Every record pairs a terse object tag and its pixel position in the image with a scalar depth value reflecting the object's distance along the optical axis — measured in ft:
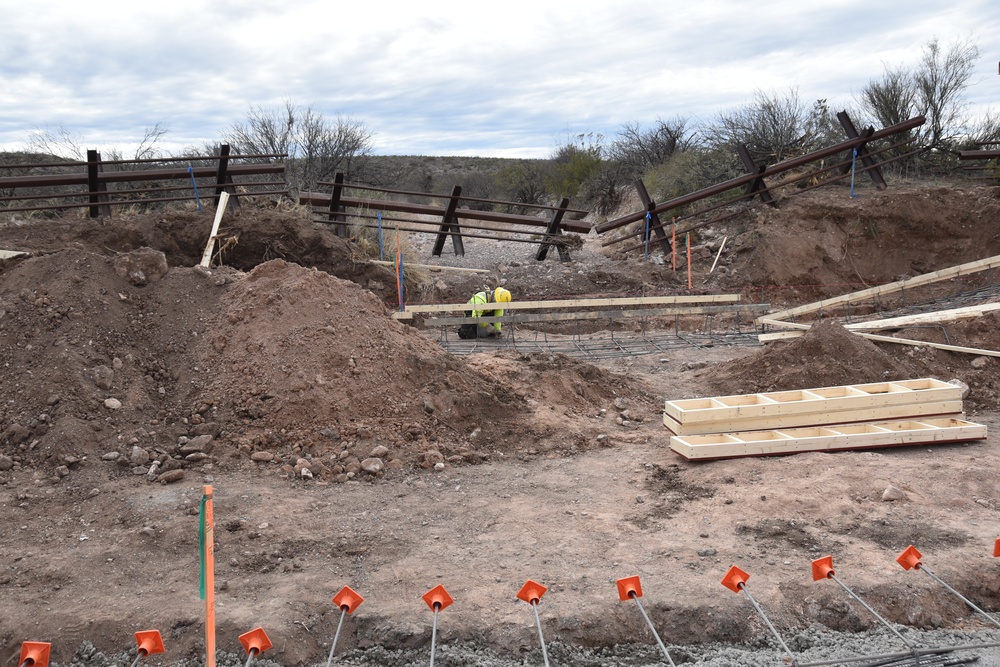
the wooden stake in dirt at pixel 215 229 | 37.93
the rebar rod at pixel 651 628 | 13.27
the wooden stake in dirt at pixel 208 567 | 11.52
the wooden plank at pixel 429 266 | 48.58
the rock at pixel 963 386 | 27.73
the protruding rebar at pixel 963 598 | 14.64
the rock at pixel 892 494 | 19.72
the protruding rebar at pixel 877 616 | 14.17
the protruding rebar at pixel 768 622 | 13.43
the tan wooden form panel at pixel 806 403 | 24.77
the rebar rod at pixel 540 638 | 13.18
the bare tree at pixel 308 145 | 77.97
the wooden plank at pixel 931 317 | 32.94
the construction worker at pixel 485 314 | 41.45
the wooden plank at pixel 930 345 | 30.45
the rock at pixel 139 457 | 22.44
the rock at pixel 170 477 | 21.70
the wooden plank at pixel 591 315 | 37.93
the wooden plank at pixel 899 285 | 42.52
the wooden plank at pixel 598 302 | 40.27
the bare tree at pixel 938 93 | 63.26
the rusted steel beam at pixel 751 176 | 55.01
